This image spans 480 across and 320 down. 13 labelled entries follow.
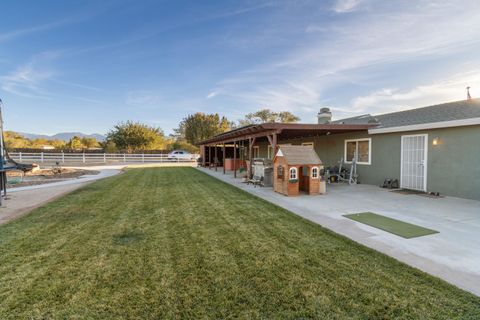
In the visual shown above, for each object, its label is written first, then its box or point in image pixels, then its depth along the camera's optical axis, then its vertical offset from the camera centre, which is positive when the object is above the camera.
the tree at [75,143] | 36.54 +1.71
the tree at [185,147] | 36.09 +0.93
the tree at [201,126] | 38.91 +4.68
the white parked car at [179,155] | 29.00 -0.32
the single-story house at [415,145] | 6.35 +0.24
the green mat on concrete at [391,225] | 3.73 -1.38
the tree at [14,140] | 27.23 +1.79
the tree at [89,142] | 38.84 +1.96
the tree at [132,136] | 33.03 +2.53
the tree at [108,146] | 30.47 +1.02
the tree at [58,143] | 38.81 +1.91
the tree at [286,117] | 39.59 +6.37
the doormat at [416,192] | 6.77 -1.36
